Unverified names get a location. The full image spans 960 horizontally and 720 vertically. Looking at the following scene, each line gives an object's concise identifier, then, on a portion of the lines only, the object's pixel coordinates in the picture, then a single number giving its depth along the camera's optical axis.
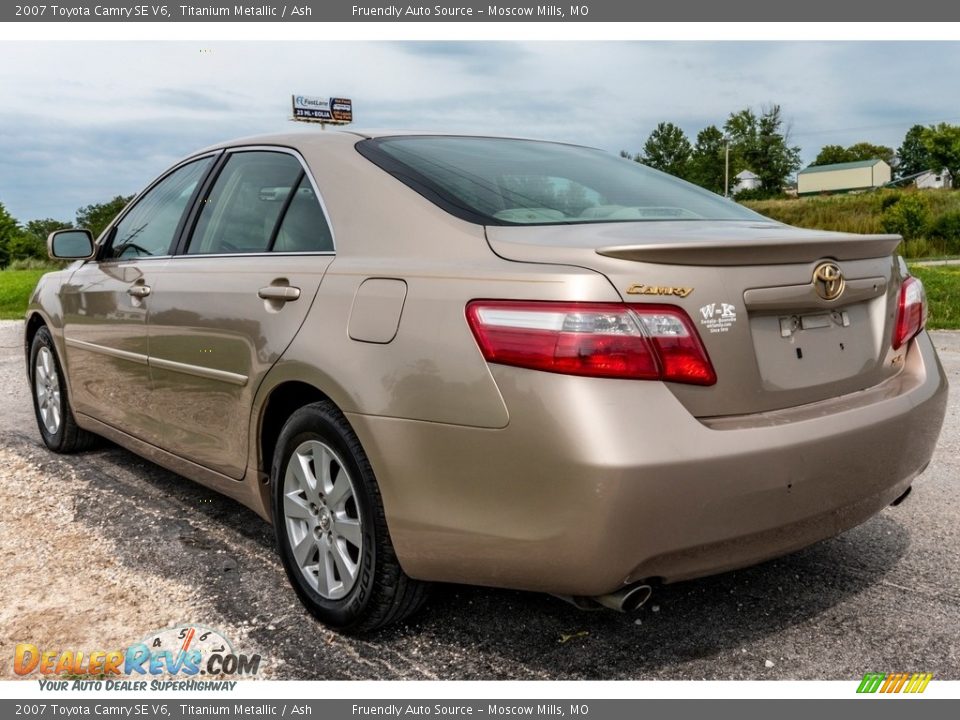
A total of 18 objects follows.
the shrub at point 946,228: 36.27
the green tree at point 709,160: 77.69
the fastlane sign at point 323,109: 74.44
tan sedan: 2.21
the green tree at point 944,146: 79.25
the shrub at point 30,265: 39.31
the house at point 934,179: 81.12
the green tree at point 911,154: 108.25
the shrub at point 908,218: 39.16
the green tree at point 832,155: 110.50
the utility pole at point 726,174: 74.94
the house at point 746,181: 76.94
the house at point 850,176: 95.38
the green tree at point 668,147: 80.50
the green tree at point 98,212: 68.38
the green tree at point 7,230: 91.88
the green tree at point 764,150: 75.62
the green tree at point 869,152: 112.12
